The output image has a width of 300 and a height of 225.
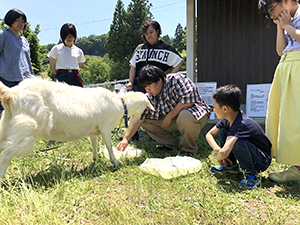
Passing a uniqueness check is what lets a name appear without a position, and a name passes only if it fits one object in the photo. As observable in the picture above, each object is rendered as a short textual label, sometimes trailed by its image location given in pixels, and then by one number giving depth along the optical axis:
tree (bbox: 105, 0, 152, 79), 33.59
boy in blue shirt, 2.35
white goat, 2.20
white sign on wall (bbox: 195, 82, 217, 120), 4.89
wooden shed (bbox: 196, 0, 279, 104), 4.73
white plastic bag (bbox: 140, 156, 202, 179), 2.54
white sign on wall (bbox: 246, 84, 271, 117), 4.53
